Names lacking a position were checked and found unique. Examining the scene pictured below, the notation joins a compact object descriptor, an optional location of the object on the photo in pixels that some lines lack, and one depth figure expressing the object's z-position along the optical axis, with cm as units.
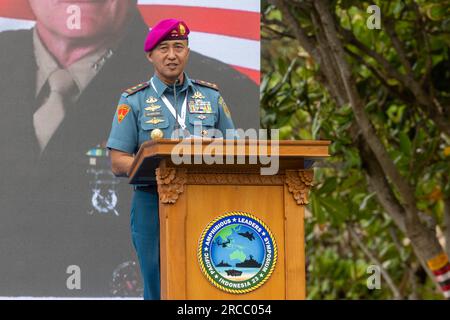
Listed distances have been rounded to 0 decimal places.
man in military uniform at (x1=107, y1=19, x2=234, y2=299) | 1202
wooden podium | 1080
